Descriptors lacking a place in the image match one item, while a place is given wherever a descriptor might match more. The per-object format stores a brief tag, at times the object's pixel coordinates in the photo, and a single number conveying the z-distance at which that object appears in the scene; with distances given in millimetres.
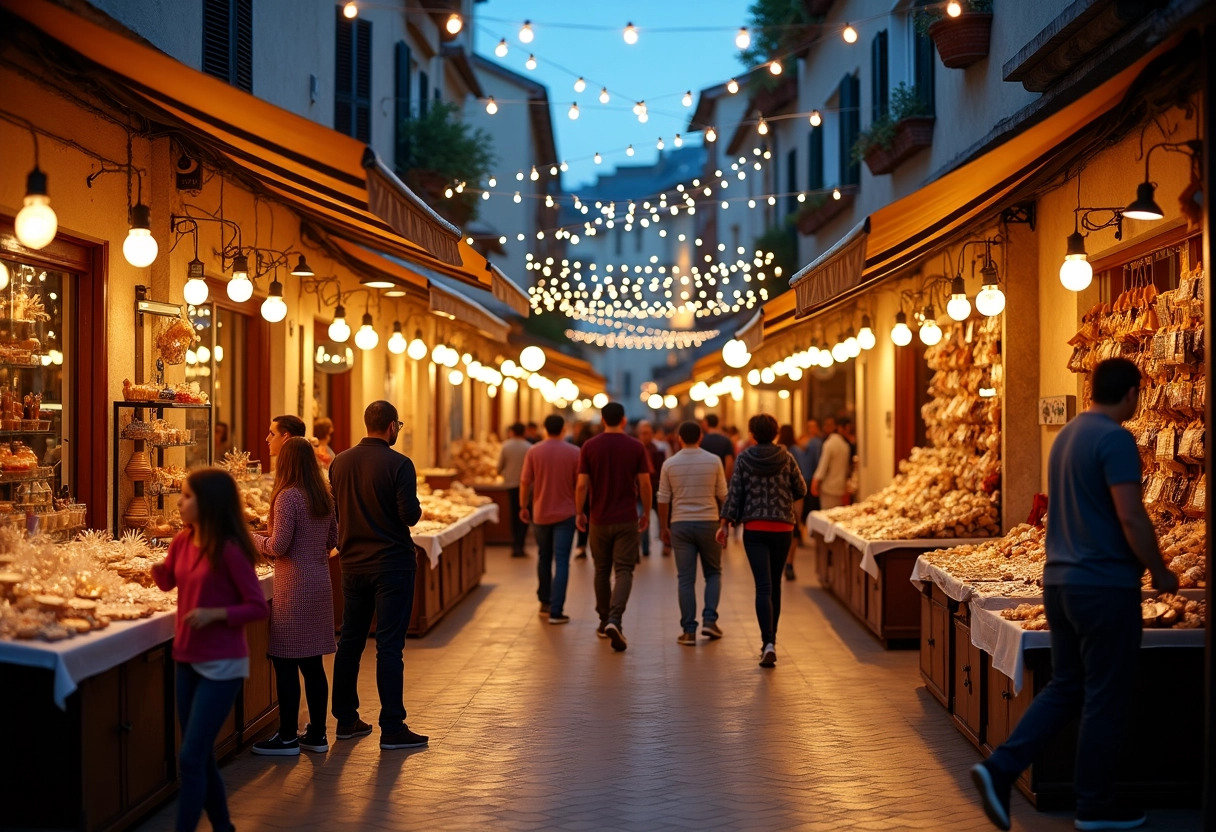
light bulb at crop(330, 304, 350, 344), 11742
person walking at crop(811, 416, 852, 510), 17109
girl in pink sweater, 5211
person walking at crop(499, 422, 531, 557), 19156
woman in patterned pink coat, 6969
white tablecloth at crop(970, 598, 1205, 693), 6121
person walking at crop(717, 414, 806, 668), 10219
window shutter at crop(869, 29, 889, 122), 16703
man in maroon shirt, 11195
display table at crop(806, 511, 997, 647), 10844
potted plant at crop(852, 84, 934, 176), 14453
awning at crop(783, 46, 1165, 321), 6777
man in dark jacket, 7410
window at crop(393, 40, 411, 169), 19161
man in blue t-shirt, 5492
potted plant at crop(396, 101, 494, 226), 18766
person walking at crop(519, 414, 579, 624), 12781
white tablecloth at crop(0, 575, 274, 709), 5078
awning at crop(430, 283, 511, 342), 12680
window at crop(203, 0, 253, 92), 10492
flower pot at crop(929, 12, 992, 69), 11852
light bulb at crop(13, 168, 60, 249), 5266
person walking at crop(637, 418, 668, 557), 19188
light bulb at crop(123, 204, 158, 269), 6582
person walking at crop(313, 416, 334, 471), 11938
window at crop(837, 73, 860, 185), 18656
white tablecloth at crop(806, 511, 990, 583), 10781
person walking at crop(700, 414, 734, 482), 16672
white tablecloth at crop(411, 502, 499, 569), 11305
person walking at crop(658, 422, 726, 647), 10938
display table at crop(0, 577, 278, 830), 5227
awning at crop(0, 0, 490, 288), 5883
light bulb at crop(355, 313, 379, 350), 12508
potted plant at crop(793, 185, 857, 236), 18781
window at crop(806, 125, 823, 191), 22375
